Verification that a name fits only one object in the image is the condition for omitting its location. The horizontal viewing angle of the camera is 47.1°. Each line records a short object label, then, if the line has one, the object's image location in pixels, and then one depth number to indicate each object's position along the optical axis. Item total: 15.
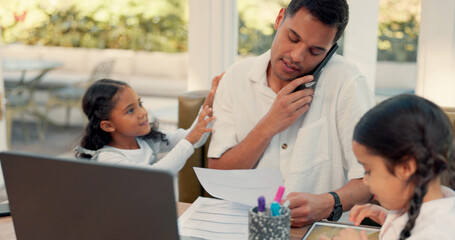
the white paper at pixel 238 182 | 1.30
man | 1.46
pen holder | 0.98
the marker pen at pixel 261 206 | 0.99
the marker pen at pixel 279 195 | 1.07
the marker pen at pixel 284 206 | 1.01
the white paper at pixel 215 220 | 1.21
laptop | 0.83
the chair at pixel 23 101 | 5.07
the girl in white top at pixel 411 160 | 0.93
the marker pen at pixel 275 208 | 0.99
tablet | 1.19
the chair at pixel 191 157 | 2.00
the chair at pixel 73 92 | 5.43
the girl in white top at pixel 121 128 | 1.70
